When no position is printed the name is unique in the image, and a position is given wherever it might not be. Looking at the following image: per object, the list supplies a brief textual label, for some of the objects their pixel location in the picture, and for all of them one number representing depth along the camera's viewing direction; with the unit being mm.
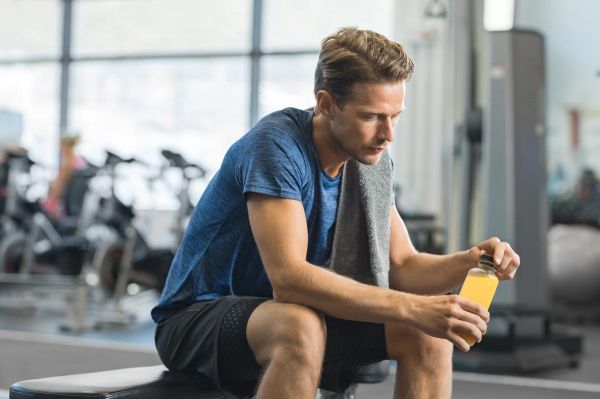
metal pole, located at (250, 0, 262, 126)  7973
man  1485
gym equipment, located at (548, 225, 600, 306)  5906
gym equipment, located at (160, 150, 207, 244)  5211
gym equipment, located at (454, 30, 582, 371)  3867
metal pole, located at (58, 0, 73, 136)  8625
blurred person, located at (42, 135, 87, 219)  6254
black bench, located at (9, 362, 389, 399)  1536
